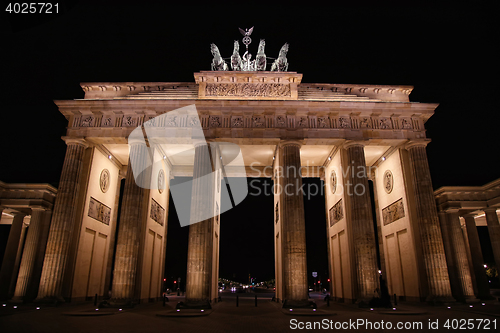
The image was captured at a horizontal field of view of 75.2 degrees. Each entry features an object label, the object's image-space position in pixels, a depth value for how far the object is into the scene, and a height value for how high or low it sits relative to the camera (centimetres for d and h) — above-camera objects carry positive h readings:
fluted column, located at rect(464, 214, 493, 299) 2394 +91
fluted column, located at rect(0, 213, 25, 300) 2331 +122
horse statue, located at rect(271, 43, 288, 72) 2503 +1549
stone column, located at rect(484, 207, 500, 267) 2375 +303
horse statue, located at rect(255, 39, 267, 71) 2539 +1580
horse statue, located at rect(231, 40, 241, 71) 2536 +1580
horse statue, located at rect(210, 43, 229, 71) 2514 +1568
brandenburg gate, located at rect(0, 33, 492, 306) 2028 +621
